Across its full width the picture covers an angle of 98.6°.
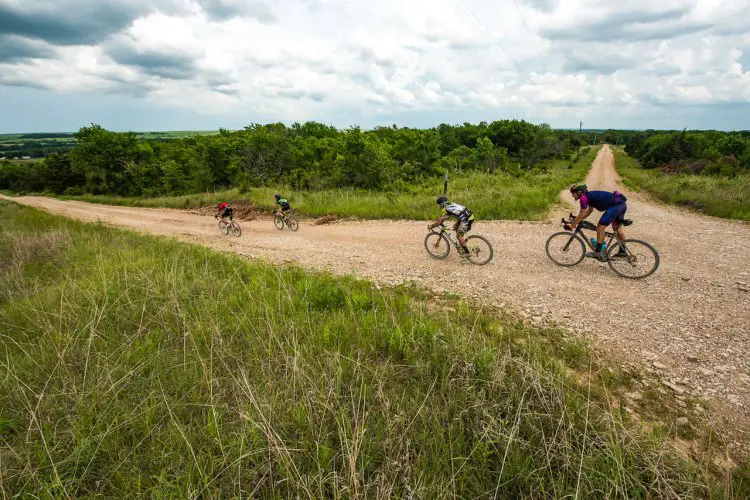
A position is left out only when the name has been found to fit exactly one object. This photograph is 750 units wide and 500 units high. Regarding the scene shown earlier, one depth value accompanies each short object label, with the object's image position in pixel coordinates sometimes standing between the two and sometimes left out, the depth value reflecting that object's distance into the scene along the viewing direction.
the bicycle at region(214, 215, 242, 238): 14.69
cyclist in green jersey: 14.57
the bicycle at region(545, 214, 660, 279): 7.86
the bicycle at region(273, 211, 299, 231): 14.90
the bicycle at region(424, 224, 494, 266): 9.13
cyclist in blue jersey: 7.96
